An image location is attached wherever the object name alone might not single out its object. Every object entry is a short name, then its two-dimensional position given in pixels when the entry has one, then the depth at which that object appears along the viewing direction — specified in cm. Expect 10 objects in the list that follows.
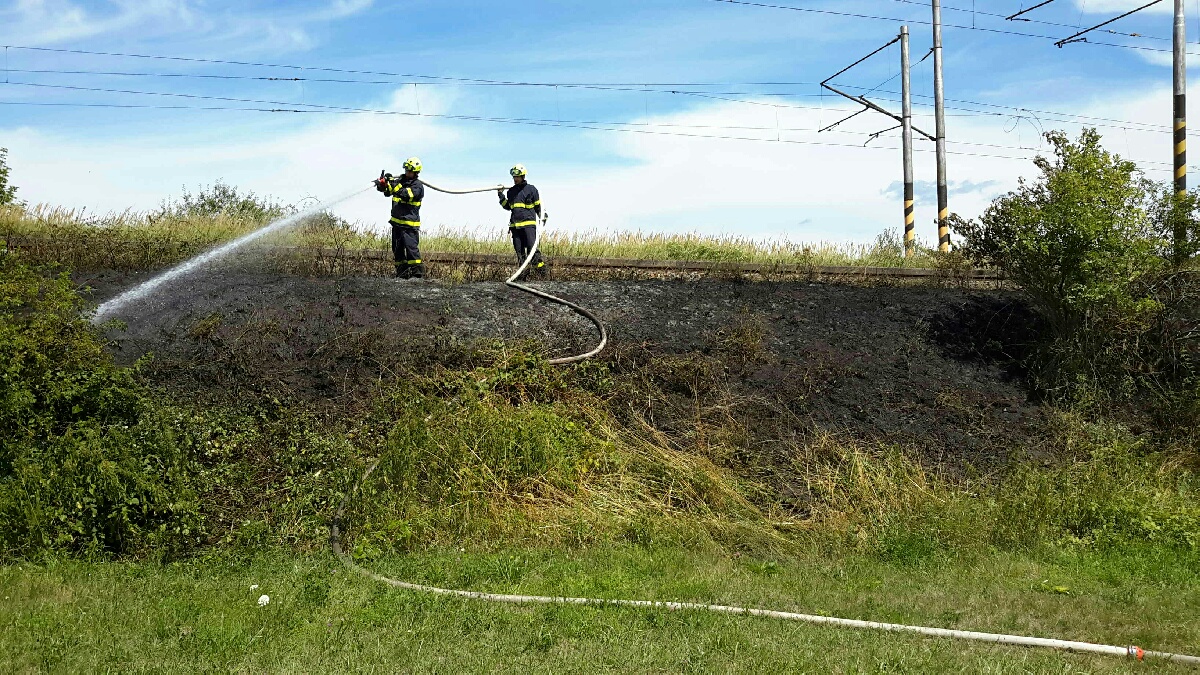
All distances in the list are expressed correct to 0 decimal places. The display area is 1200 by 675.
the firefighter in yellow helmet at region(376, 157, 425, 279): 1392
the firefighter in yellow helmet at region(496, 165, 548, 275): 1475
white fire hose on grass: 591
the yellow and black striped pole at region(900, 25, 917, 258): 2327
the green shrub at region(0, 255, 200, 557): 789
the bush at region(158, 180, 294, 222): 1733
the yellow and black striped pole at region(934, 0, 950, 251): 2222
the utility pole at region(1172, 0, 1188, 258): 1652
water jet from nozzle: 1200
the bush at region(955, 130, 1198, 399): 1148
